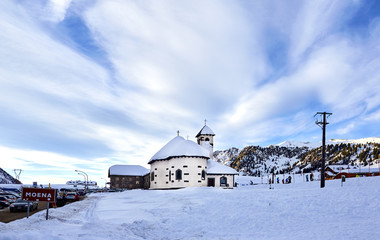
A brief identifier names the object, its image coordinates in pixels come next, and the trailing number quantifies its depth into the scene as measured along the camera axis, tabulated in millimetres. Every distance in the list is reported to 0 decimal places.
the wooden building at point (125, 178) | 82562
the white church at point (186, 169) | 47719
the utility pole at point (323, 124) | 34138
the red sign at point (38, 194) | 16188
